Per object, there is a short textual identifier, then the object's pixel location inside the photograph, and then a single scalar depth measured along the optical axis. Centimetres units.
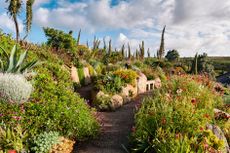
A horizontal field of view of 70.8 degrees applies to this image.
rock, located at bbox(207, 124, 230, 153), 366
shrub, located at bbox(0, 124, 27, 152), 319
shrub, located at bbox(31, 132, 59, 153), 336
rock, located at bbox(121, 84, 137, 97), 671
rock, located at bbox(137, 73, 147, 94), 792
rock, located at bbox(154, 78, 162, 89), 921
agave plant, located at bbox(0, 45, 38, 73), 466
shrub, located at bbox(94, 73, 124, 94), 648
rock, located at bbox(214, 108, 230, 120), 457
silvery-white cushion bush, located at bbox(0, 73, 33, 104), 393
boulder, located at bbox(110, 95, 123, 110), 604
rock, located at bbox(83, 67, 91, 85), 867
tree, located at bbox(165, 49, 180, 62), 2379
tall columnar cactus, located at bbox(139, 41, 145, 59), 1719
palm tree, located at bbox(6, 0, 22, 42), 1165
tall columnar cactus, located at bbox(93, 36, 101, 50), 1696
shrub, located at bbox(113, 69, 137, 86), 720
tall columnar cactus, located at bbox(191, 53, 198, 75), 1506
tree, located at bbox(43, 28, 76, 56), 1096
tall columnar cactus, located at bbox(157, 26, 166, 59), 1750
